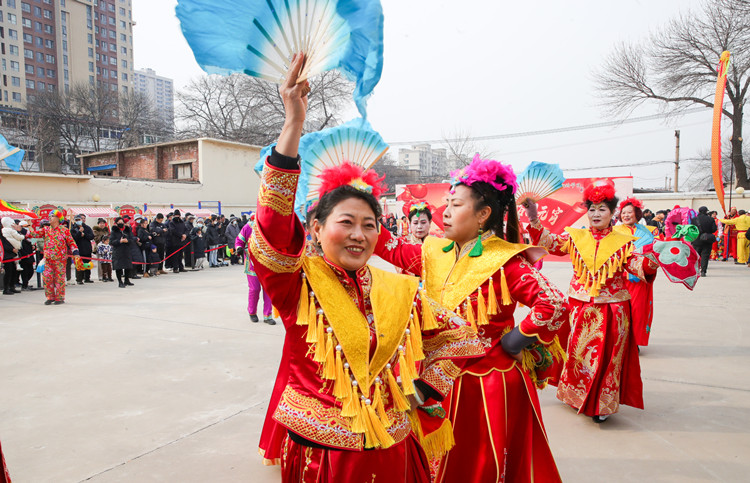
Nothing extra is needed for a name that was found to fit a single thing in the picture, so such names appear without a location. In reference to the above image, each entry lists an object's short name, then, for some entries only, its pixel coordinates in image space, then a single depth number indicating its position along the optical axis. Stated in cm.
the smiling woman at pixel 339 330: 139
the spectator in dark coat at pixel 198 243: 1505
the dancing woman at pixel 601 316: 395
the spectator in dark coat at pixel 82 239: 1181
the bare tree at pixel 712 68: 1945
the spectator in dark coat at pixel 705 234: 1337
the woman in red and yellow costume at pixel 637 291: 575
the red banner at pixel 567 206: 1407
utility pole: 3125
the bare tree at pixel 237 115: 3459
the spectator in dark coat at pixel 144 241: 1287
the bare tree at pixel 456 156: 4016
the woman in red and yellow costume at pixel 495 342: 238
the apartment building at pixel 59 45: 5694
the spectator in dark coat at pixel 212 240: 1590
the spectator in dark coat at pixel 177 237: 1422
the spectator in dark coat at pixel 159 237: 1373
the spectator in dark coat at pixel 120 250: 1127
